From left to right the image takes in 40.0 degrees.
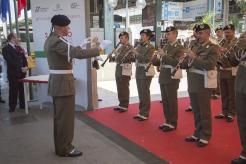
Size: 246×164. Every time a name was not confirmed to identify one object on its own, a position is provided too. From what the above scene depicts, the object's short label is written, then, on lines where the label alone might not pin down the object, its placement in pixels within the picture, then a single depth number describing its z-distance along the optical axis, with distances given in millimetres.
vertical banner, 6141
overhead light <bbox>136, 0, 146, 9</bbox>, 10692
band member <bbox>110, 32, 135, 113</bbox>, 6066
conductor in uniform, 3699
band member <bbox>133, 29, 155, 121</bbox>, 5434
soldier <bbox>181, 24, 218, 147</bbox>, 4078
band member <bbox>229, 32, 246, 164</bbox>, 3498
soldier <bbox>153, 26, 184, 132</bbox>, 4727
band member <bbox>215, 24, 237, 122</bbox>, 5594
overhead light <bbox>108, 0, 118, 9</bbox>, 10534
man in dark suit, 6297
